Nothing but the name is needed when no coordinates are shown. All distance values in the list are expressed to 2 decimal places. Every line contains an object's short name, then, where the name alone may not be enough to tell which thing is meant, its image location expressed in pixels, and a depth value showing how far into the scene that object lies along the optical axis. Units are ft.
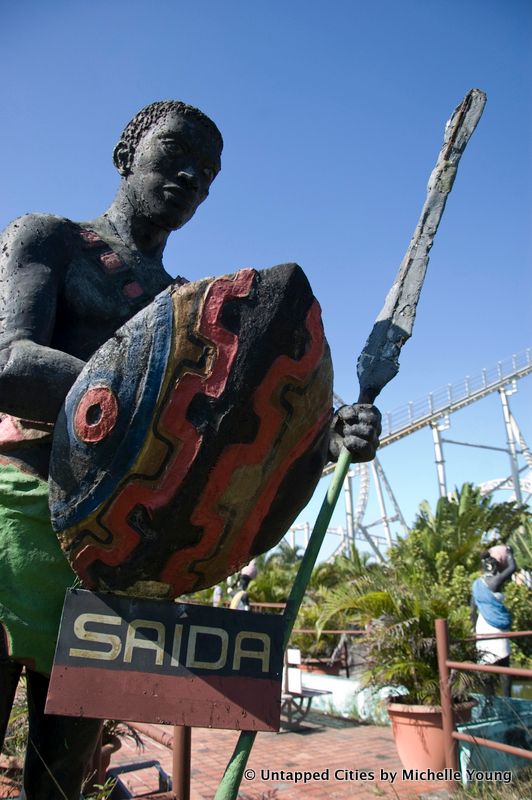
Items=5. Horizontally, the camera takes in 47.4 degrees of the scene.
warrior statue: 4.04
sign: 3.63
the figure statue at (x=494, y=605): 16.76
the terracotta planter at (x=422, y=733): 14.38
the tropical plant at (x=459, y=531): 30.04
